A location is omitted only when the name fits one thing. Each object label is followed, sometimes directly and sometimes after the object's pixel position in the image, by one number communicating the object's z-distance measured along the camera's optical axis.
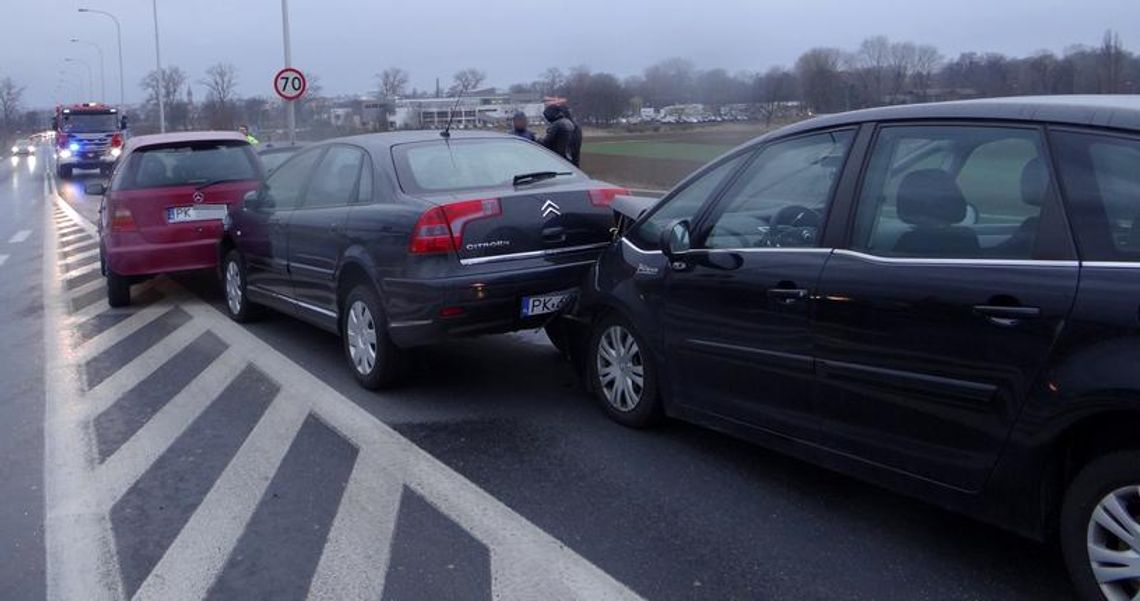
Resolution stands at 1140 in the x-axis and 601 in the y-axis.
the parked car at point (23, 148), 69.18
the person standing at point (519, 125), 11.45
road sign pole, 20.09
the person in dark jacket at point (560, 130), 11.05
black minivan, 3.09
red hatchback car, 9.14
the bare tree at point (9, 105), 104.12
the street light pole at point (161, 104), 45.27
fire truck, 35.59
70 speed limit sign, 18.27
